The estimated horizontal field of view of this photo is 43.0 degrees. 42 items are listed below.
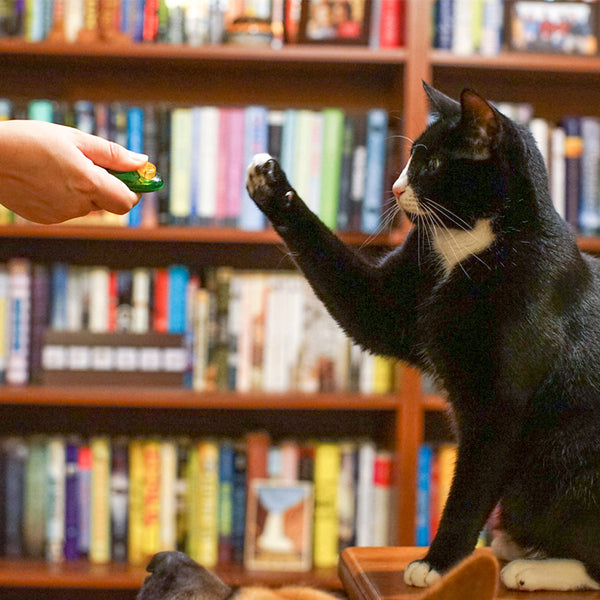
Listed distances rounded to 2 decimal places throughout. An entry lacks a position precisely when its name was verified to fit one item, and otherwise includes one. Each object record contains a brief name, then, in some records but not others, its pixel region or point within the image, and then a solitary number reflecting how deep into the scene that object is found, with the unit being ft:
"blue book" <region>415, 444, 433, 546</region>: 5.41
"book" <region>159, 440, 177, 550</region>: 5.45
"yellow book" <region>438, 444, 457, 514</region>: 5.42
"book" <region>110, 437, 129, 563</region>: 5.44
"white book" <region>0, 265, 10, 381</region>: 5.35
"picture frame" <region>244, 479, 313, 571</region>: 5.41
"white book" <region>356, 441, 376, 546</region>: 5.49
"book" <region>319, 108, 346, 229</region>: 5.39
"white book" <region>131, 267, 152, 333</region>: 5.47
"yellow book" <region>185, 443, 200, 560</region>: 5.44
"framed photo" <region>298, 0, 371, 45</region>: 5.31
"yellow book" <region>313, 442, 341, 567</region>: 5.47
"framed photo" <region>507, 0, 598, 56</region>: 5.38
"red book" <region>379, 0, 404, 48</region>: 5.35
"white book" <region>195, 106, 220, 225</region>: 5.38
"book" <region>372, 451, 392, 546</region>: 5.49
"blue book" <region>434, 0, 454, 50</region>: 5.32
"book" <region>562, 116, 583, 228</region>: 5.43
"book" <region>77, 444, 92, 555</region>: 5.44
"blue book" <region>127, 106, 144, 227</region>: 5.35
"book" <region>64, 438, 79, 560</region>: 5.43
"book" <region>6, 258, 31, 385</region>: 5.34
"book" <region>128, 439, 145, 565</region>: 5.45
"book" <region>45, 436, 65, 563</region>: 5.42
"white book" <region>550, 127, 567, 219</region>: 5.41
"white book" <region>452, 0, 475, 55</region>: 5.35
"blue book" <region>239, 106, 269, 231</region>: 5.38
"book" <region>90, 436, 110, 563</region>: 5.43
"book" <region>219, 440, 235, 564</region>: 5.47
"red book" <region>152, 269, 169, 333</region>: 5.48
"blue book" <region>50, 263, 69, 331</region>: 5.46
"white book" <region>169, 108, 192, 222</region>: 5.36
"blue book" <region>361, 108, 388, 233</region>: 5.39
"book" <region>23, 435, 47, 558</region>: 5.43
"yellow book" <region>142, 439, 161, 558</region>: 5.44
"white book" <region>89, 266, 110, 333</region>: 5.47
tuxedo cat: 2.03
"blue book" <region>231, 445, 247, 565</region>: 5.47
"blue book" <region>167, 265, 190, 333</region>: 5.47
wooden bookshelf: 5.23
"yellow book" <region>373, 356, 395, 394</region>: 5.49
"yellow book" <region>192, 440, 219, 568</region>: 5.41
